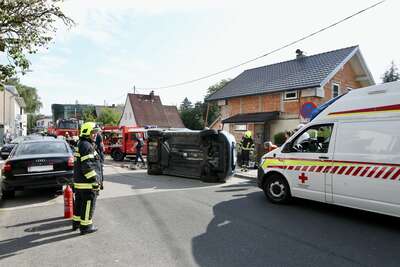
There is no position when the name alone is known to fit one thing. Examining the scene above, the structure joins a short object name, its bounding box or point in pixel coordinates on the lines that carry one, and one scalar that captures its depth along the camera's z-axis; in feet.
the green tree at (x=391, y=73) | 132.21
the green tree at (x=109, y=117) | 157.38
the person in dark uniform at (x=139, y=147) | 48.97
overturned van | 33.04
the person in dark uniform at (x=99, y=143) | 34.72
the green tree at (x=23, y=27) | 24.85
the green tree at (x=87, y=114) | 162.46
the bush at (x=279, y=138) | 52.75
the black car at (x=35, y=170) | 23.18
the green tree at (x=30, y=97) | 220.23
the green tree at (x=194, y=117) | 190.61
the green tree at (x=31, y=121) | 304.83
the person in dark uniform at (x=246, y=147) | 42.81
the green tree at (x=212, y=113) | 196.13
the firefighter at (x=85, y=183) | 16.01
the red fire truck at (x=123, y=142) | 59.82
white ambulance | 16.49
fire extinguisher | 18.67
